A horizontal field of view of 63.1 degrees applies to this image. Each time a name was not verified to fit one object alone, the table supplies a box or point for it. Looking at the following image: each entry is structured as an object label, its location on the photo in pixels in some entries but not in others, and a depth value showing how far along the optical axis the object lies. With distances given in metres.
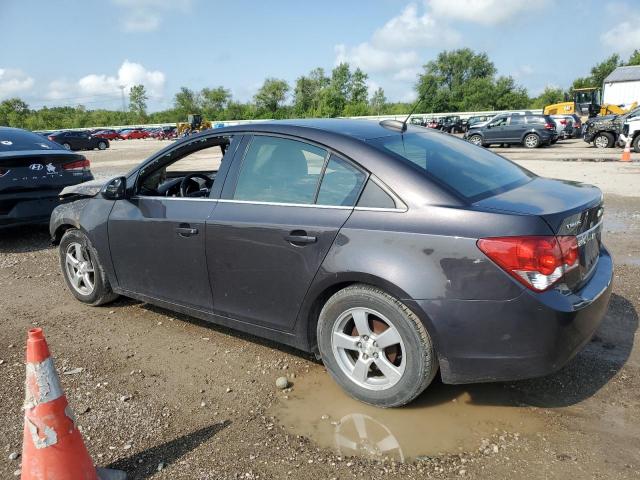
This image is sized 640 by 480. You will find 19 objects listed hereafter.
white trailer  38.59
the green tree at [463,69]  79.06
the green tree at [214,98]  116.38
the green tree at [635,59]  79.38
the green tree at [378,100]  90.19
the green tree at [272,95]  103.25
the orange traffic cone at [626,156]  16.41
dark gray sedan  2.59
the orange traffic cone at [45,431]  2.34
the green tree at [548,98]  82.50
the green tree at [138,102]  117.75
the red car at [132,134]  68.06
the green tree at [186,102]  114.19
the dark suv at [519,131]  24.75
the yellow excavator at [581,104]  37.53
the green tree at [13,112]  97.94
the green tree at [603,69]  83.62
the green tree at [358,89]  95.75
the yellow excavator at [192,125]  62.84
